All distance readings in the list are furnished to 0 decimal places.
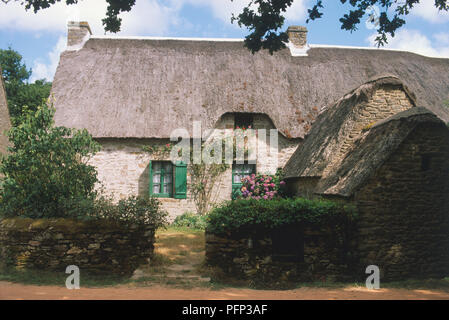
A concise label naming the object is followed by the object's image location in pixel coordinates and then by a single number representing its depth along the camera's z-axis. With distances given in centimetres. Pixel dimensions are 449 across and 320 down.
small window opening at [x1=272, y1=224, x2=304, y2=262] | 673
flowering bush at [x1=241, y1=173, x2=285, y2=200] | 1198
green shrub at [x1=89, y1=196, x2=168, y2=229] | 706
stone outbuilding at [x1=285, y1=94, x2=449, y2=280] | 662
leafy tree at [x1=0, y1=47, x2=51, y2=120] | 2258
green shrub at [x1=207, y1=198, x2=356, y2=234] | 656
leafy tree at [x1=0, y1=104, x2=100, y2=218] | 738
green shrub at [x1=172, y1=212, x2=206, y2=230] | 1164
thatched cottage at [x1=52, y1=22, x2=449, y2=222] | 1277
